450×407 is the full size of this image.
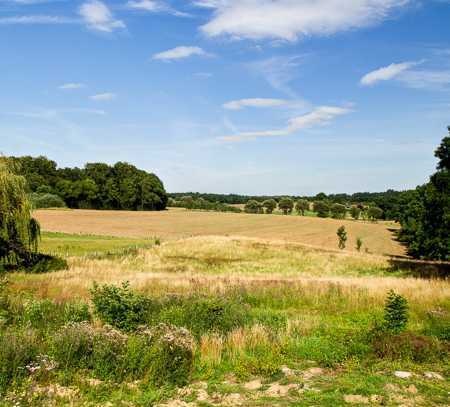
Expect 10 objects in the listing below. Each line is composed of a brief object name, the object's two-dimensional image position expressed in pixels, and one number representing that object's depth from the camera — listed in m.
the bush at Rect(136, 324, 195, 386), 7.64
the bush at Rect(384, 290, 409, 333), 10.50
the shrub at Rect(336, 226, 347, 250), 64.44
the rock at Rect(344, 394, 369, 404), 6.78
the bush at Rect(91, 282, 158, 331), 10.85
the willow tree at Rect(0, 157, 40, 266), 24.06
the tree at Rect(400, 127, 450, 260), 30.25
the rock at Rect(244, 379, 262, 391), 7.43
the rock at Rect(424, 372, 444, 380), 7.94
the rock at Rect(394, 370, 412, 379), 7.89
